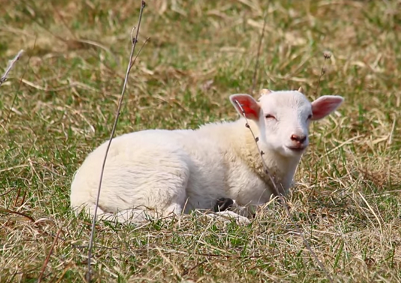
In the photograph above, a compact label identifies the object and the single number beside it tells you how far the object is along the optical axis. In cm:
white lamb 1058
